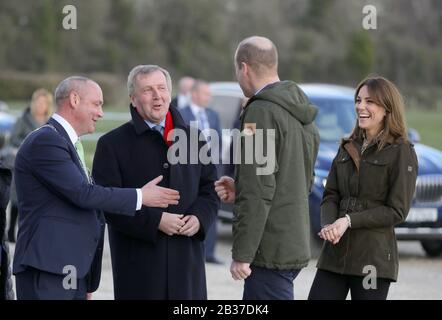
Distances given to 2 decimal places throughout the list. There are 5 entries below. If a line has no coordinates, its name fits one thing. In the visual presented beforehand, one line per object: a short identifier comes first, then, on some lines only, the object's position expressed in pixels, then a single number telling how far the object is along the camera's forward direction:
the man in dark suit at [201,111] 25.09
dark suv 23.72
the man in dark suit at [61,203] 10.84
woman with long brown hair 11.71
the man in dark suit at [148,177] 11.62
